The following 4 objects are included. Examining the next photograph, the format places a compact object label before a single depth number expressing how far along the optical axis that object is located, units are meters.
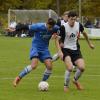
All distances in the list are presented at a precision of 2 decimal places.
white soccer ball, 14.71
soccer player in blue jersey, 14.88
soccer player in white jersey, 14.73
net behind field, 64.06
